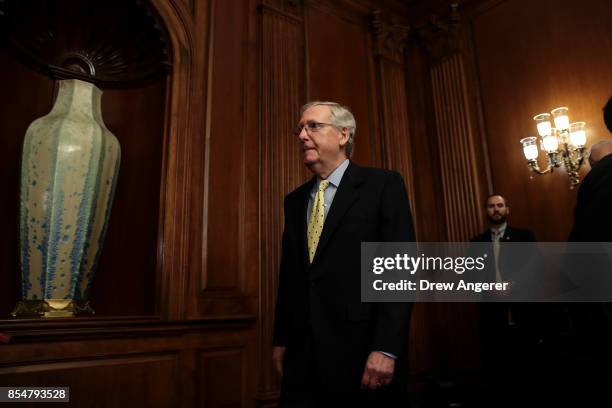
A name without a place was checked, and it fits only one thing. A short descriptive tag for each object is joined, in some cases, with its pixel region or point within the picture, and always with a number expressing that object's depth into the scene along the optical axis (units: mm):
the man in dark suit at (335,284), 1319
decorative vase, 2080
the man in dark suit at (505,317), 2996
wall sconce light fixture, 3121
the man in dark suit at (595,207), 1354
